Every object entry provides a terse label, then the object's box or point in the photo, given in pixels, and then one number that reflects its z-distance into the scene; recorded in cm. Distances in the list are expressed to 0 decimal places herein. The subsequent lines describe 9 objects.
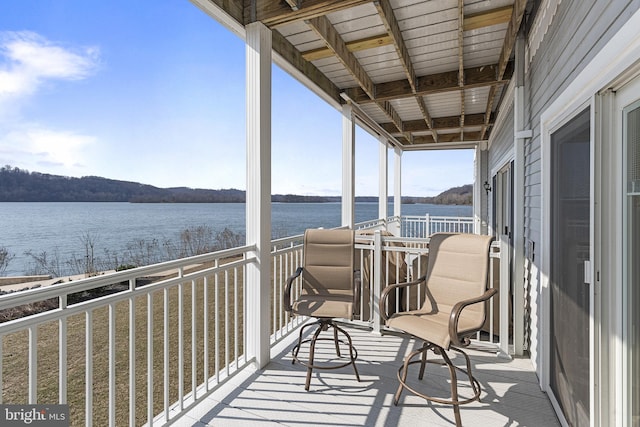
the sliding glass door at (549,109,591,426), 167
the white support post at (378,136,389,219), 707
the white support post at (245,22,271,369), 264
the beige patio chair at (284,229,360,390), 290
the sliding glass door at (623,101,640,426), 127
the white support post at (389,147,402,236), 866
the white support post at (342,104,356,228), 479
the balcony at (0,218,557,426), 157
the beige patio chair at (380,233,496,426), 203
